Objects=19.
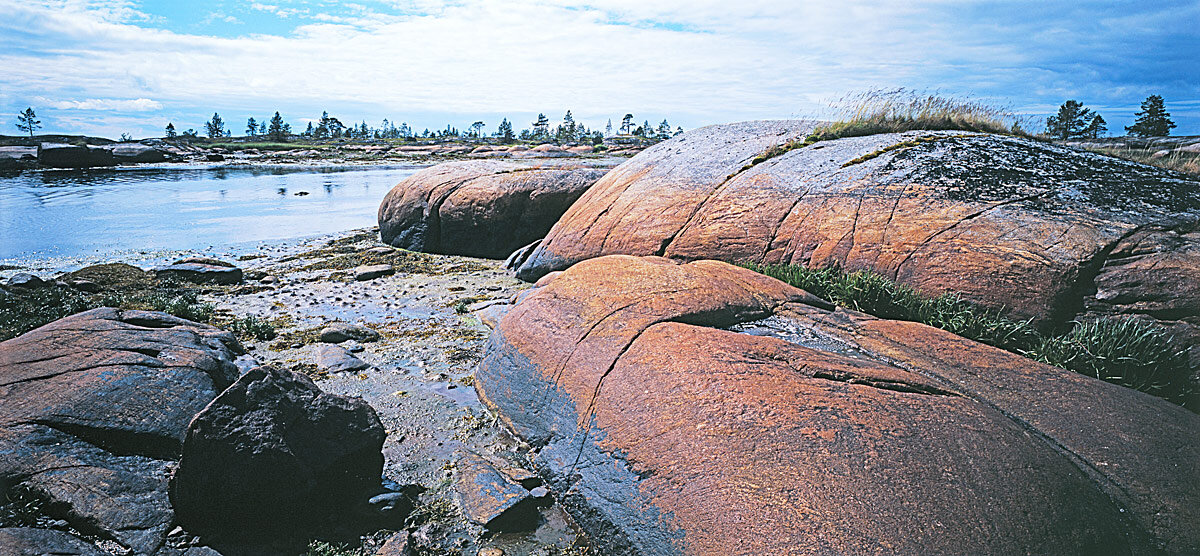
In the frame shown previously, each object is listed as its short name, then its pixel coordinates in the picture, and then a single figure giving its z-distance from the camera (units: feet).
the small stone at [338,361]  21.76
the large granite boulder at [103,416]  12.33
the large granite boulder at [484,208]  41.57
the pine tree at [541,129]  379.96
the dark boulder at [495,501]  13.33
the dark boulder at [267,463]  12.34
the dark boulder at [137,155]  185.57
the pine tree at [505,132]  390.87
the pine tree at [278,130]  381.23
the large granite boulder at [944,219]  16.66
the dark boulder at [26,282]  29.05
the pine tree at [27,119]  331.98
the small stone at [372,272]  35.21
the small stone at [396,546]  12.19
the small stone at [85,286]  30.45
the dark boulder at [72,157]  158.71
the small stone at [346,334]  24.53
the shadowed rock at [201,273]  34.19
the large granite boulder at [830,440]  10.12
